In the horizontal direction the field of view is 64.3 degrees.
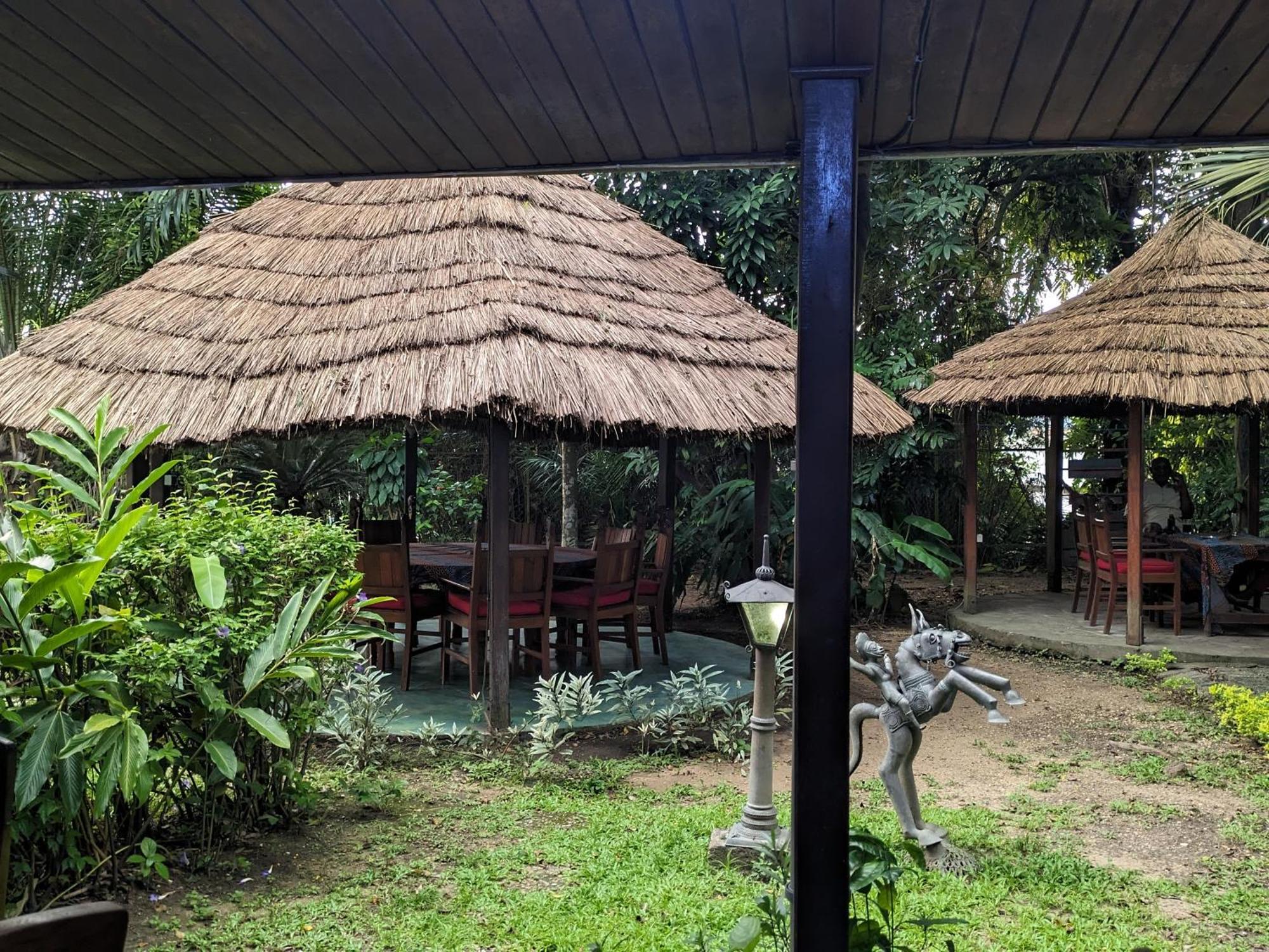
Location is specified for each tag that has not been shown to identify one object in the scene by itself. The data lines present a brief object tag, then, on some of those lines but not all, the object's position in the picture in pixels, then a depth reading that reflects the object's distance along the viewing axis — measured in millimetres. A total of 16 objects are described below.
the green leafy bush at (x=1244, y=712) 6160
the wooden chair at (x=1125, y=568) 8836
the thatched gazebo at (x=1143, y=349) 8547
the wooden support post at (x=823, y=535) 2047
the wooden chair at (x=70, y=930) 1014
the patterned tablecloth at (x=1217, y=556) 8562
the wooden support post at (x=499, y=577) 5898
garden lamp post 4078
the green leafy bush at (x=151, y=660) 3240
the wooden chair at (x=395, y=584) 6727
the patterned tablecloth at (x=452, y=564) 7180
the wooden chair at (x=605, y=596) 6785
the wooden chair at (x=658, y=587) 7488
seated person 10445
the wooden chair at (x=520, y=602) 6348
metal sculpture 3801
